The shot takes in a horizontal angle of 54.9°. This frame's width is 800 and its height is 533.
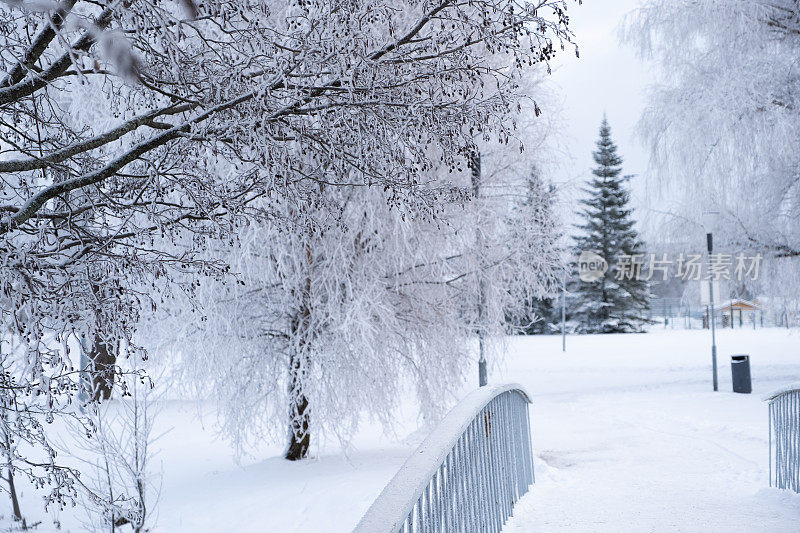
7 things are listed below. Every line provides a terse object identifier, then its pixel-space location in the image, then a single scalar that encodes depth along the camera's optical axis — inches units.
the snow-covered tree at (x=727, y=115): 537.6
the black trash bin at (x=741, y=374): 583.8
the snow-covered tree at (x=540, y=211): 413.4
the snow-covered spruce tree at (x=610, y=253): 1996.8
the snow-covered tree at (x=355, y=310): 354.3
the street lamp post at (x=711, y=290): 592.1
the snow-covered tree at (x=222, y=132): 137.3
